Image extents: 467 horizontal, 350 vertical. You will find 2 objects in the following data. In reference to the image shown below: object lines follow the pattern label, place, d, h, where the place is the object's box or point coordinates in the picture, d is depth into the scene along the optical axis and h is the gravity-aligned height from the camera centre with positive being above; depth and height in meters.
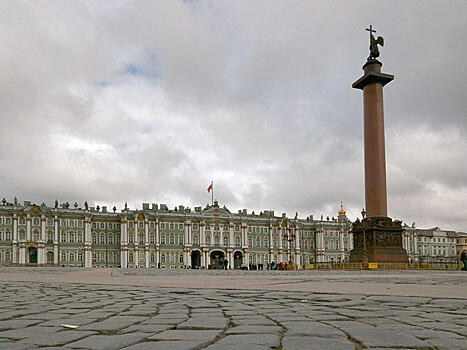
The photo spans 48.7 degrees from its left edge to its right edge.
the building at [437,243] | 142.88 -4.44
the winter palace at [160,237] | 90.31 -1.17
